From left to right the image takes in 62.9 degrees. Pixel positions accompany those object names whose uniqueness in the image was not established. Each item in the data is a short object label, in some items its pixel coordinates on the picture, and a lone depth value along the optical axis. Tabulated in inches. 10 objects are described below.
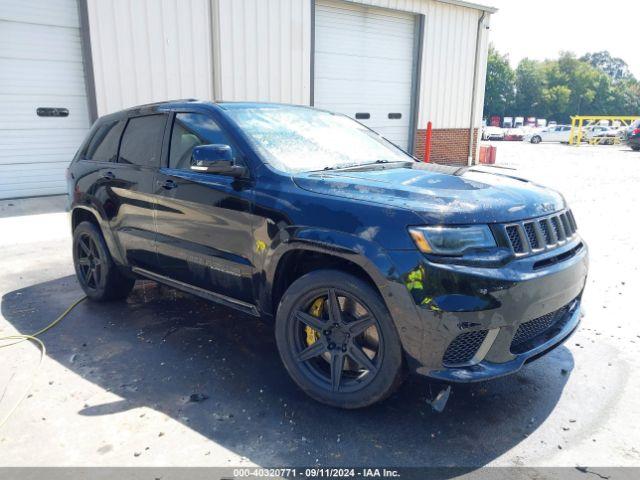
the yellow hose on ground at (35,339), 128.9
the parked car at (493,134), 1749.4
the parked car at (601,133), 1353.3
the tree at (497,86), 2758.4
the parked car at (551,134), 1509.6
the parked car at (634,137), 1029.8
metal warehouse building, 367.6
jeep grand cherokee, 104.0
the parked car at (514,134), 1705.2
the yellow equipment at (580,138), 1342.3
